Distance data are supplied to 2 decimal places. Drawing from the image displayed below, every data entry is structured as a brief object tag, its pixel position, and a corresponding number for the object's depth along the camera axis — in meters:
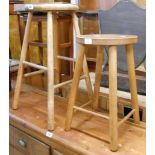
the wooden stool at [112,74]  1.07
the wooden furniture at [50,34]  1.28
